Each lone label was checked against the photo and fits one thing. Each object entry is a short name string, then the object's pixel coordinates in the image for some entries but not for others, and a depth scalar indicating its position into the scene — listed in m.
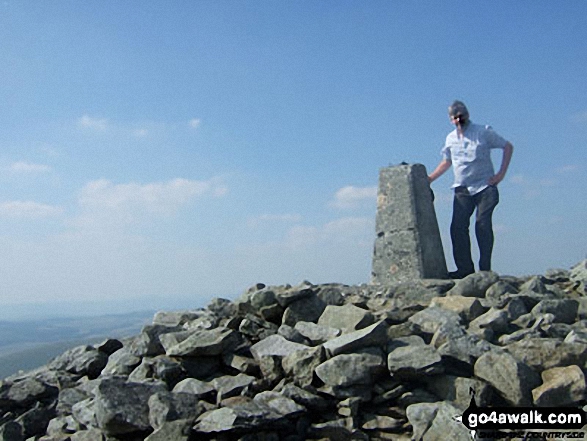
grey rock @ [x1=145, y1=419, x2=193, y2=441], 5.21
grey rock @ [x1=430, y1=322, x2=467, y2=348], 6.50
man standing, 9.77
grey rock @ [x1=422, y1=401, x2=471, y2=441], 5.05
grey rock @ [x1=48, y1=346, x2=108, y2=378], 8.30
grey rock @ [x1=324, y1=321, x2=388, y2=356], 6.25
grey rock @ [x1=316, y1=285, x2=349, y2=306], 8.58
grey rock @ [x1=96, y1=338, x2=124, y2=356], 8.82
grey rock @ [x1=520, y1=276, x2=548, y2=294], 8.80
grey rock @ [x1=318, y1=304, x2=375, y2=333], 7.21
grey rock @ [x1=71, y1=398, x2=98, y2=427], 6.30
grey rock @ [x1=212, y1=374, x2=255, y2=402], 6.05
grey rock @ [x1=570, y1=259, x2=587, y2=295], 9.27
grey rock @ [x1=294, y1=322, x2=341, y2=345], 7.07
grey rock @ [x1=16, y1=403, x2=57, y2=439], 7.07
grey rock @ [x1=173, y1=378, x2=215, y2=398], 6.16
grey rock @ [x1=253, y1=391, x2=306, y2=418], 5.50
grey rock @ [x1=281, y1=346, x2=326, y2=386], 6.09
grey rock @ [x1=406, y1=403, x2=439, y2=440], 5.29
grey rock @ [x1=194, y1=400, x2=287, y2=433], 5.25
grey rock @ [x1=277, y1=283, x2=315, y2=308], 7.96
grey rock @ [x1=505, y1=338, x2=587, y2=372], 6.02
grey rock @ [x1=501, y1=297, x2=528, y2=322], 7.50
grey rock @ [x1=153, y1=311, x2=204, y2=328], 8.87
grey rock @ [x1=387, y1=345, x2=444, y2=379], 5.89
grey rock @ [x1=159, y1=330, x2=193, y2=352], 7.36
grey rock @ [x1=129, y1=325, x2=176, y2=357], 7.59
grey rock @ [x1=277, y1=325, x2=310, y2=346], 7.03
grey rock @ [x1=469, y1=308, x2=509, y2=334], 7.04
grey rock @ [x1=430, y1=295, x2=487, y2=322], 7.55
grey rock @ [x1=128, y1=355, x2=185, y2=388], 6.71
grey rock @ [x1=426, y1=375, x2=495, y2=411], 5.63
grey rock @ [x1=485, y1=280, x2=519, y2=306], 8.26
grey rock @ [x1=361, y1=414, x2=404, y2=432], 5.54
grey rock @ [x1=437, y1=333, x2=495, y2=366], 6.11
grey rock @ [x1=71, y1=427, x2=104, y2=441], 5.93
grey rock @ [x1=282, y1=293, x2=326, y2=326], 7.80
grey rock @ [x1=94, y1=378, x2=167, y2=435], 5.65
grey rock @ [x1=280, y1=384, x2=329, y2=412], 5.71
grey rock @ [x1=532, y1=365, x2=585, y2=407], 5.47
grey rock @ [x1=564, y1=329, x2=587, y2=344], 6.39
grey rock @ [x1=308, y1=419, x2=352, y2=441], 5.38
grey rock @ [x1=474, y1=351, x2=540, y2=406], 5.54
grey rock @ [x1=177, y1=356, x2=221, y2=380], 6.77
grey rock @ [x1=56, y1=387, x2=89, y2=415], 7.17
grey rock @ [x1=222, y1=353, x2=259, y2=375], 6.53
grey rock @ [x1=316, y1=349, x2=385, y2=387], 5.85
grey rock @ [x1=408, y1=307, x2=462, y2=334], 7.09
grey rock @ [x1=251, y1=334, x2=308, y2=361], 6.58
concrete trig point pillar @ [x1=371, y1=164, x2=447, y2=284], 9.90
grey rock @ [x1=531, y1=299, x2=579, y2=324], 7.58
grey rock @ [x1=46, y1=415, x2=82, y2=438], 6.62
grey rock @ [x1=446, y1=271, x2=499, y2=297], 8.55
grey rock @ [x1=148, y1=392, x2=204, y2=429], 5.55
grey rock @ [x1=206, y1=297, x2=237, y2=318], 8.53
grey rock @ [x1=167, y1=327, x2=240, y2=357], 6.81
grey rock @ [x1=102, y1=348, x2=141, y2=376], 7.47
